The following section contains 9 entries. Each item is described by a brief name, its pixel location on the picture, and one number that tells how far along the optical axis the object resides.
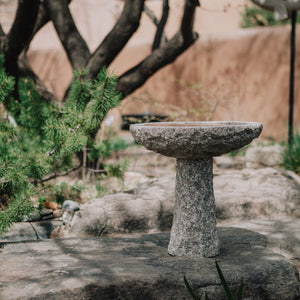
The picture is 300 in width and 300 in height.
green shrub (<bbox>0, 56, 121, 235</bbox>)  2.88
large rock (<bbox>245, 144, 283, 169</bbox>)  5.29
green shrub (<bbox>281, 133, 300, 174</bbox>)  4.90
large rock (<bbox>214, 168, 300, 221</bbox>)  3.68
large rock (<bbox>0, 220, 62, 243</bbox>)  3.42
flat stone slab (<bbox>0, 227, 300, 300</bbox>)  2.12
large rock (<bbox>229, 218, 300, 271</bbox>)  2.88
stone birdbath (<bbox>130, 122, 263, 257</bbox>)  2.35
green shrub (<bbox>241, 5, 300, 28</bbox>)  11.12
